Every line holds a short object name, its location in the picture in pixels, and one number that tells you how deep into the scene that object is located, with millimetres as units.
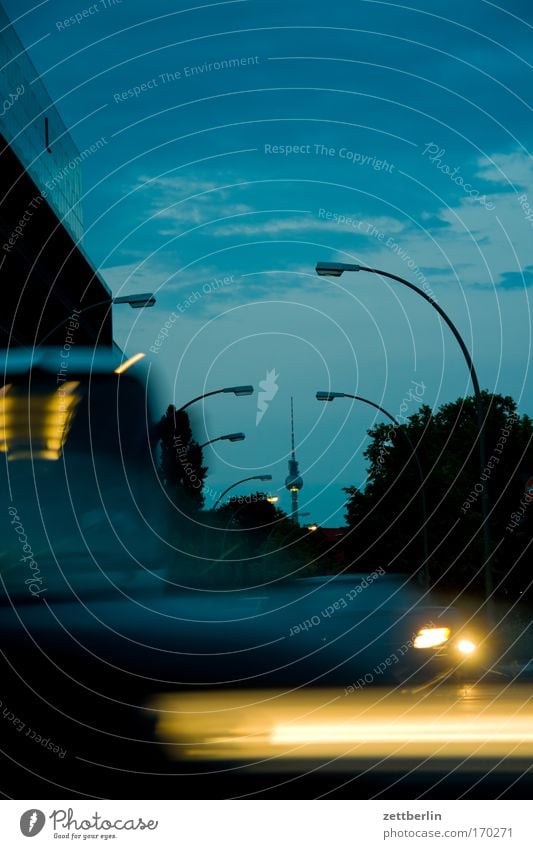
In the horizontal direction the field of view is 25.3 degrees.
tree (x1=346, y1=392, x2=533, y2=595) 48938
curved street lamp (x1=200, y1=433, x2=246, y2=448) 38756
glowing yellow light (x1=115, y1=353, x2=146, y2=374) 9553
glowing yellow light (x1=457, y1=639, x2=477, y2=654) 9805
